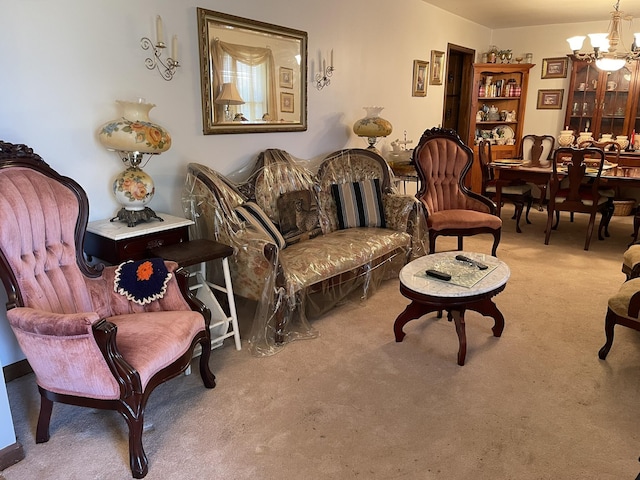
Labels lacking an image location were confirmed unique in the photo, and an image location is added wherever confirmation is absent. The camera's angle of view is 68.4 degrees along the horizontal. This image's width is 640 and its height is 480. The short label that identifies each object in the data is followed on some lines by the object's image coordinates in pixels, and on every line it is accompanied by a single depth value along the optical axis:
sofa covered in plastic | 2.73
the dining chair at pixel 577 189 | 4.43
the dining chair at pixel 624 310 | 2.35
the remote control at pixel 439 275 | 2.57
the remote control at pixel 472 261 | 2.78
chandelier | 4.21
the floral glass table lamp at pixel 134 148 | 2.41
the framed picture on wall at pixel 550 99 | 6.66
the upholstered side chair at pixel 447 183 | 4.11
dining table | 4.44
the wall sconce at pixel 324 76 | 4.00
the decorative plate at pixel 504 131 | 6.86
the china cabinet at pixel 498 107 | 6.53
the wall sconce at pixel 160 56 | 2.72
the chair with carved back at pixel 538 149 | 5.85
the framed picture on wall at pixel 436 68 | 5.51
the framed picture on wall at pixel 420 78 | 5.21
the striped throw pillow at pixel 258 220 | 2.93
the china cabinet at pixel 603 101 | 6.02
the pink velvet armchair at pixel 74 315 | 1.74
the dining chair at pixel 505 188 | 5.25
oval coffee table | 2.44
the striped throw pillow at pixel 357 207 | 3.80
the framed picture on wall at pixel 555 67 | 6.52
